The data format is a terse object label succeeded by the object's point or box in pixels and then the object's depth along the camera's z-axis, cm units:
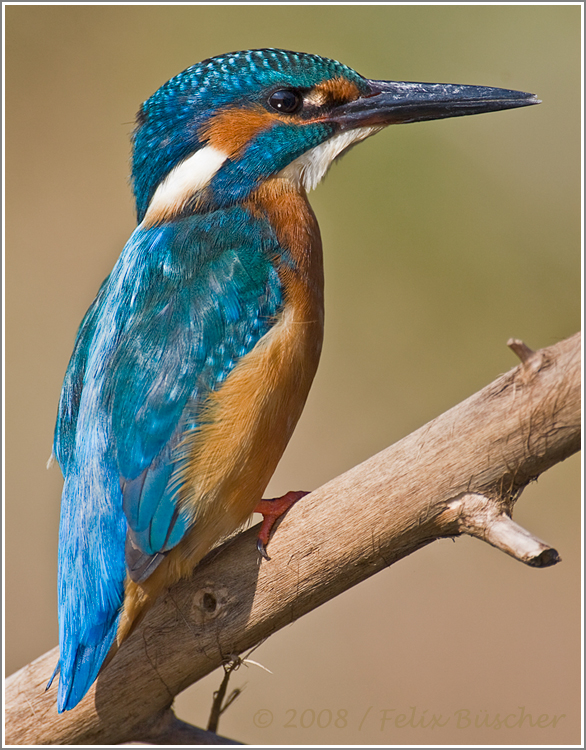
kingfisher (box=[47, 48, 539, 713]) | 264
